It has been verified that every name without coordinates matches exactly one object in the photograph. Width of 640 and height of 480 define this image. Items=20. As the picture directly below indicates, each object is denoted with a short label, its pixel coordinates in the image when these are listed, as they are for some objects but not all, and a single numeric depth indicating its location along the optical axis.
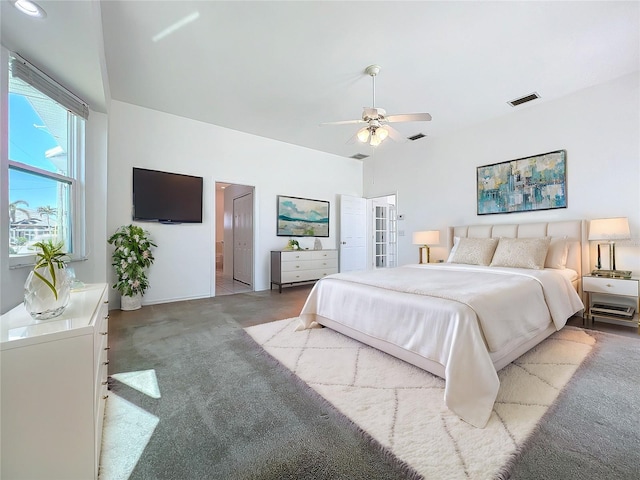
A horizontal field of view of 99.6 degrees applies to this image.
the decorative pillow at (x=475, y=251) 3.68
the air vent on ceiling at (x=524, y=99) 3.56
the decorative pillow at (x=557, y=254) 3.32
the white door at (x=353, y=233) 6.27
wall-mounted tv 3.95
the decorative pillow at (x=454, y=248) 4.07
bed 1.60
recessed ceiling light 1.61
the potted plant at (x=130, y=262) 3.59
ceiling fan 2.79
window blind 1.96
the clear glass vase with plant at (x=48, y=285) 1.20
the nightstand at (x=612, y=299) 2.90
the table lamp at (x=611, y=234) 2.96
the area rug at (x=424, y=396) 1.25
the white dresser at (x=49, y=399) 0.95
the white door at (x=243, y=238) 5.52
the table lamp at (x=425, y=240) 4.67
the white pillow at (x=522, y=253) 3.23
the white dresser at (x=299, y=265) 5.08
